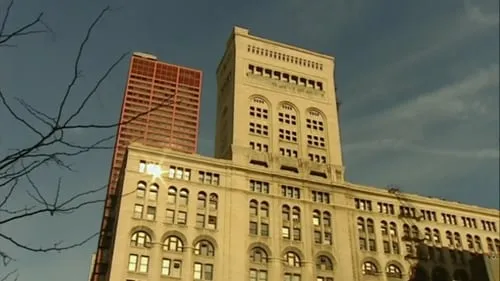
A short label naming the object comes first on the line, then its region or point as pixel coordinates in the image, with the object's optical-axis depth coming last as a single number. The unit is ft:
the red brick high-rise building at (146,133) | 603.26
